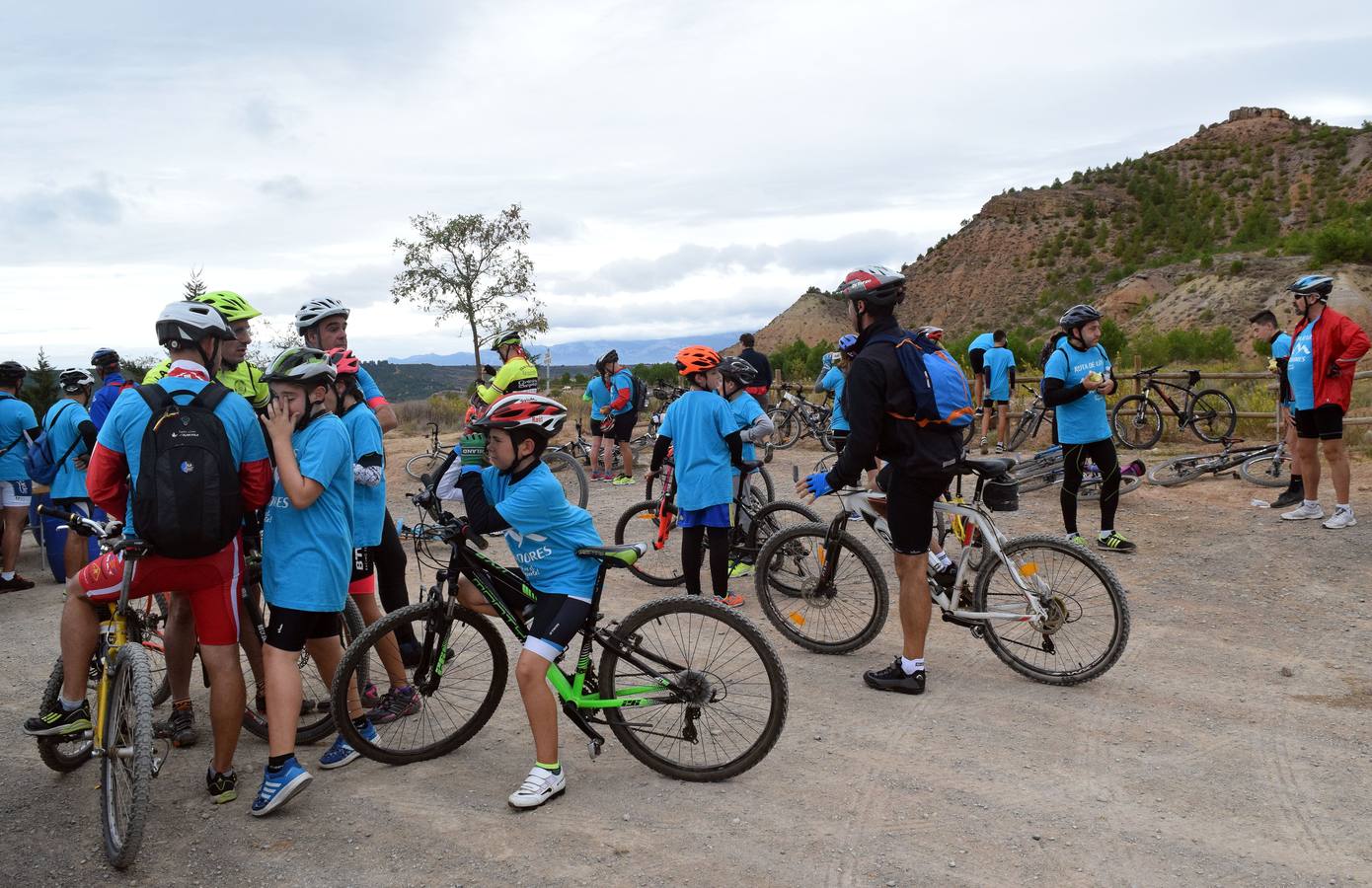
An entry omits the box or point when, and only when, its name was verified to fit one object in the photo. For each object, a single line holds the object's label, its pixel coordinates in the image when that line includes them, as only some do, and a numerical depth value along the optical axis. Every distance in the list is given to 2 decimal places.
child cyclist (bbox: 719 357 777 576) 6.95
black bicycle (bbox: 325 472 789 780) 3.87
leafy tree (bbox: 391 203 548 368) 35.62
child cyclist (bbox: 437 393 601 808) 3.78
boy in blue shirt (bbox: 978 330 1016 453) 14.92
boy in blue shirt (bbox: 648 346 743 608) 6.28
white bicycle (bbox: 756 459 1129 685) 5.02
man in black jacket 4.77
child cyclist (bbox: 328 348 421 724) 4.71
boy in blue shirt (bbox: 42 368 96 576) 7.89
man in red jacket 8.05
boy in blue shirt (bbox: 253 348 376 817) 3.71
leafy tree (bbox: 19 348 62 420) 32.12
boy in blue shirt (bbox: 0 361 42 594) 8.28
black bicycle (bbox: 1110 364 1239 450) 14.07
